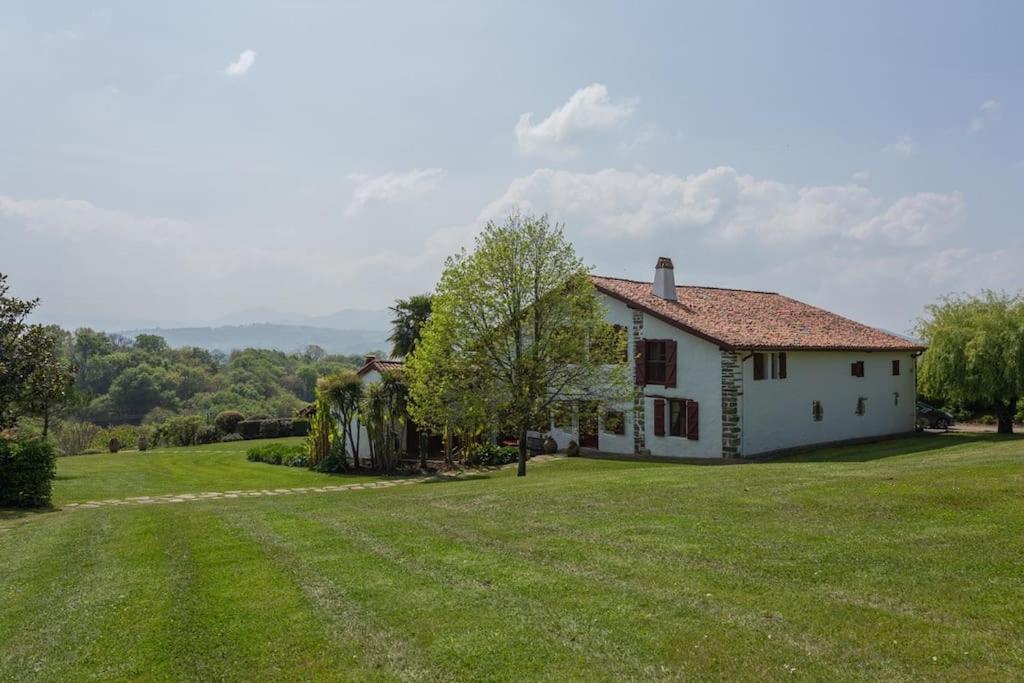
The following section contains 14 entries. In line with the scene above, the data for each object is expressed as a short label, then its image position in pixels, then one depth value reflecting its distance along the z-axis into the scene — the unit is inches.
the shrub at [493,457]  1218.6
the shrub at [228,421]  1974.7
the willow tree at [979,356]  1200.2
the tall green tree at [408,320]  1514.5
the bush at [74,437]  1907.6
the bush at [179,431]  1937.7
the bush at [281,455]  1336.1
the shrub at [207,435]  1939.0
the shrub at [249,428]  1968.5
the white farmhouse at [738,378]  1070.4
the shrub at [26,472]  745.6
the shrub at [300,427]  1956.2
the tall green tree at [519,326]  954.7
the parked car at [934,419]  1422.2
